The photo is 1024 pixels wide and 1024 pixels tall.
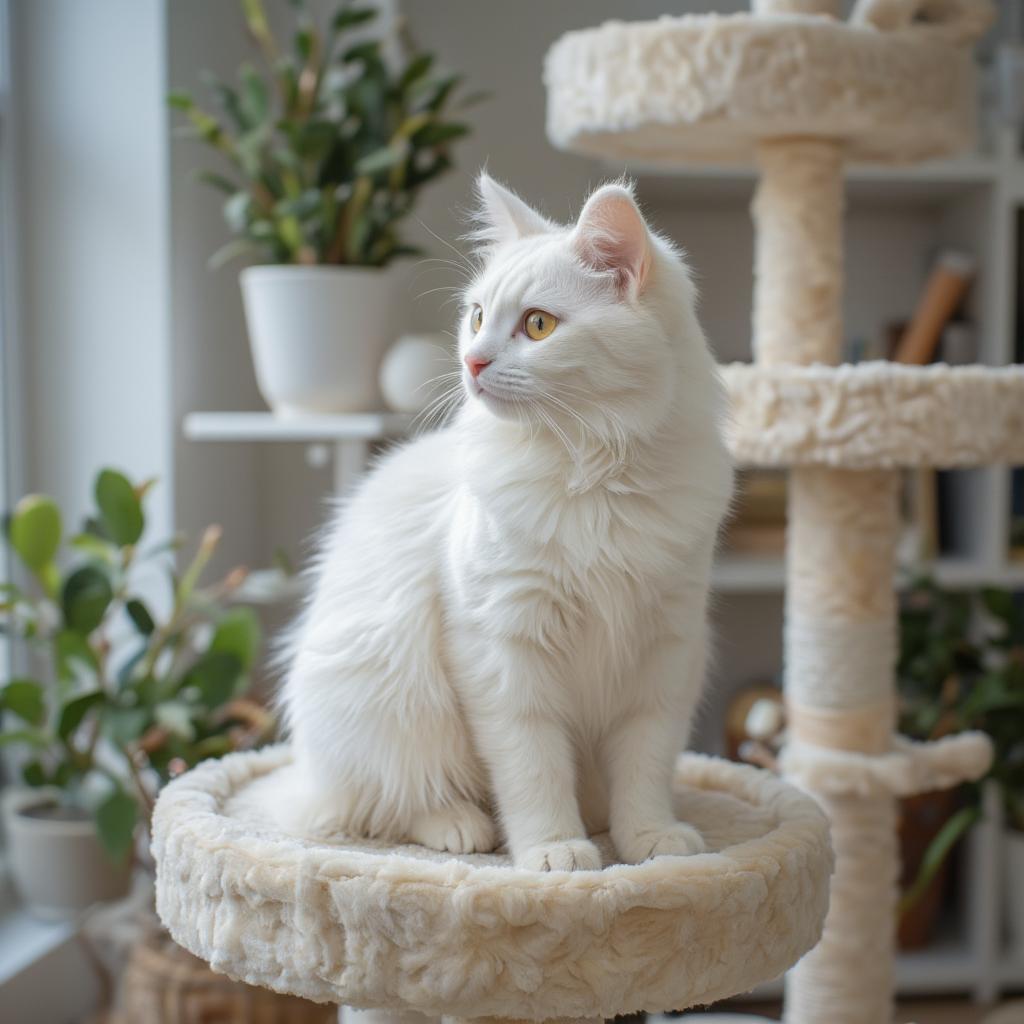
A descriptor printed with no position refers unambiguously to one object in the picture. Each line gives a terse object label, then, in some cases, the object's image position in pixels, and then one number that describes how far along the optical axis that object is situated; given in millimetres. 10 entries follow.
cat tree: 761
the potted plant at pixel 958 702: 1911
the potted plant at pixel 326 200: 1708
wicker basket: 1540
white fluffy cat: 802
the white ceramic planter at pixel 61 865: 1636
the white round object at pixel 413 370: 1718
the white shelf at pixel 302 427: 1718
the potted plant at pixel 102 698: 1490
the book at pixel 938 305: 2113
